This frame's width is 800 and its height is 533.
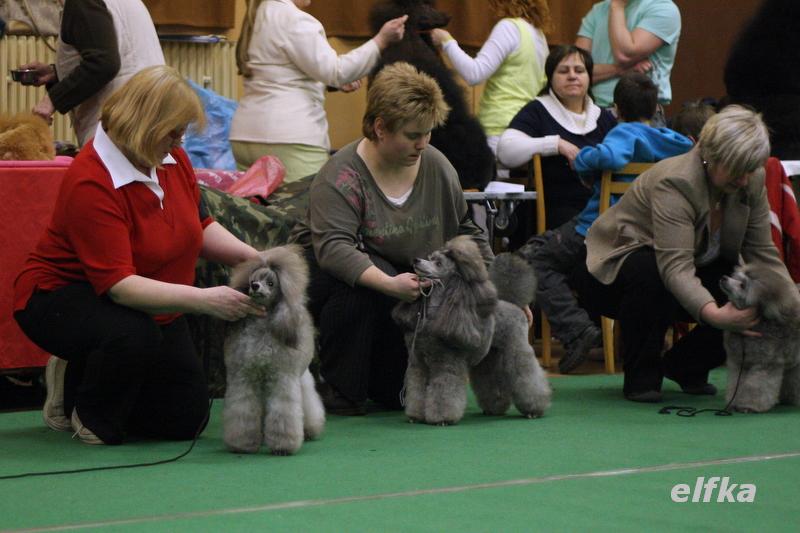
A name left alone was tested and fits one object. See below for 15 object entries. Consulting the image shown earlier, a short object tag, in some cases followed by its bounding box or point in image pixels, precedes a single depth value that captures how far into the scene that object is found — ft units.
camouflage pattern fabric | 25.81
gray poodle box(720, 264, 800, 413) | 23.53
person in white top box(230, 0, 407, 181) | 30.35
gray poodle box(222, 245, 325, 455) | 19.34
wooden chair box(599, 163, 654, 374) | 30.26
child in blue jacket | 30.30
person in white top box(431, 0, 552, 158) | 35.95
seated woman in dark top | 33.34
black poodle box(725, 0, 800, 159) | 34.13
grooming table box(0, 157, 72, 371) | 24.22
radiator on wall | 40.90
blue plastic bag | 36.73
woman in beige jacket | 23.99
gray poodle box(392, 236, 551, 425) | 22.03
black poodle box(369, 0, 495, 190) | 32.05
